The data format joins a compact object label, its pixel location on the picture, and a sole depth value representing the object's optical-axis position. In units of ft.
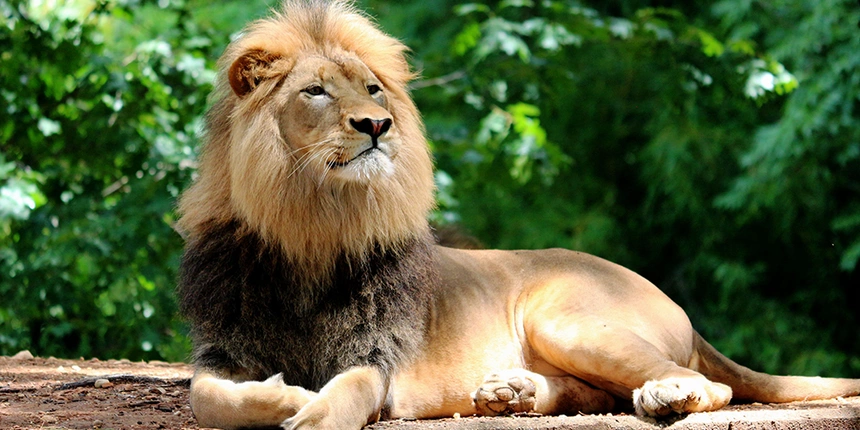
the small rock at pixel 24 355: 30.90
